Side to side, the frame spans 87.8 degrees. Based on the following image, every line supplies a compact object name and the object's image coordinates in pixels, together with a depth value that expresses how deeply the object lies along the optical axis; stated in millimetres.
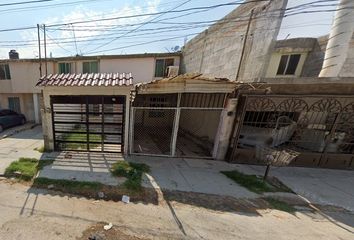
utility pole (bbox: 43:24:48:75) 12641
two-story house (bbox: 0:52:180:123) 12633
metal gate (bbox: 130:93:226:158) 7484
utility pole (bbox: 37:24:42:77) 12445
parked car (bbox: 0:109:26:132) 12161
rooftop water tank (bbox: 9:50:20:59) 14922
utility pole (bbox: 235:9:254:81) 7532
